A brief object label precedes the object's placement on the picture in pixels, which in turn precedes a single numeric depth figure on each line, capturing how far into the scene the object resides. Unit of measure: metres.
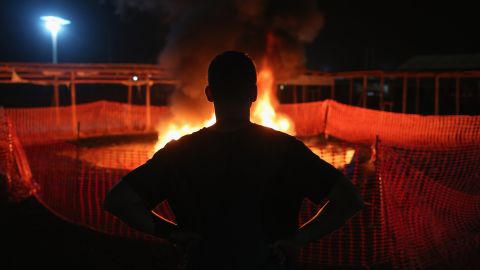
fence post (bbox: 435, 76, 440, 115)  16.80
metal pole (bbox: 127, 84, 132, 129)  18.92
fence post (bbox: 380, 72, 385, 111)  19.05
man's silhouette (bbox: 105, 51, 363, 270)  1.64
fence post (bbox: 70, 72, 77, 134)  16.77
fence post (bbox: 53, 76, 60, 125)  16.30
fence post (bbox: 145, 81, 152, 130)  18.93
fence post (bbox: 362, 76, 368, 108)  19.39
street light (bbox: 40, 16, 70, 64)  19.38
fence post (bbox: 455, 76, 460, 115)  16.97
